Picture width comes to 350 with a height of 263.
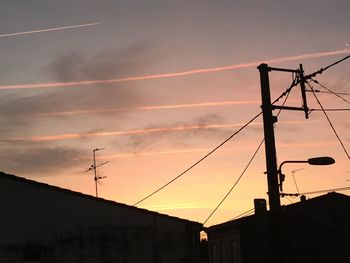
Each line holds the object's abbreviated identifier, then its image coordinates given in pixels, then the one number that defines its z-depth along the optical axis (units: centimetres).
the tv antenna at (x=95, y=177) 3334
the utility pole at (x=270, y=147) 1510
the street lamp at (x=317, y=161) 1560
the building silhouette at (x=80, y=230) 1938
